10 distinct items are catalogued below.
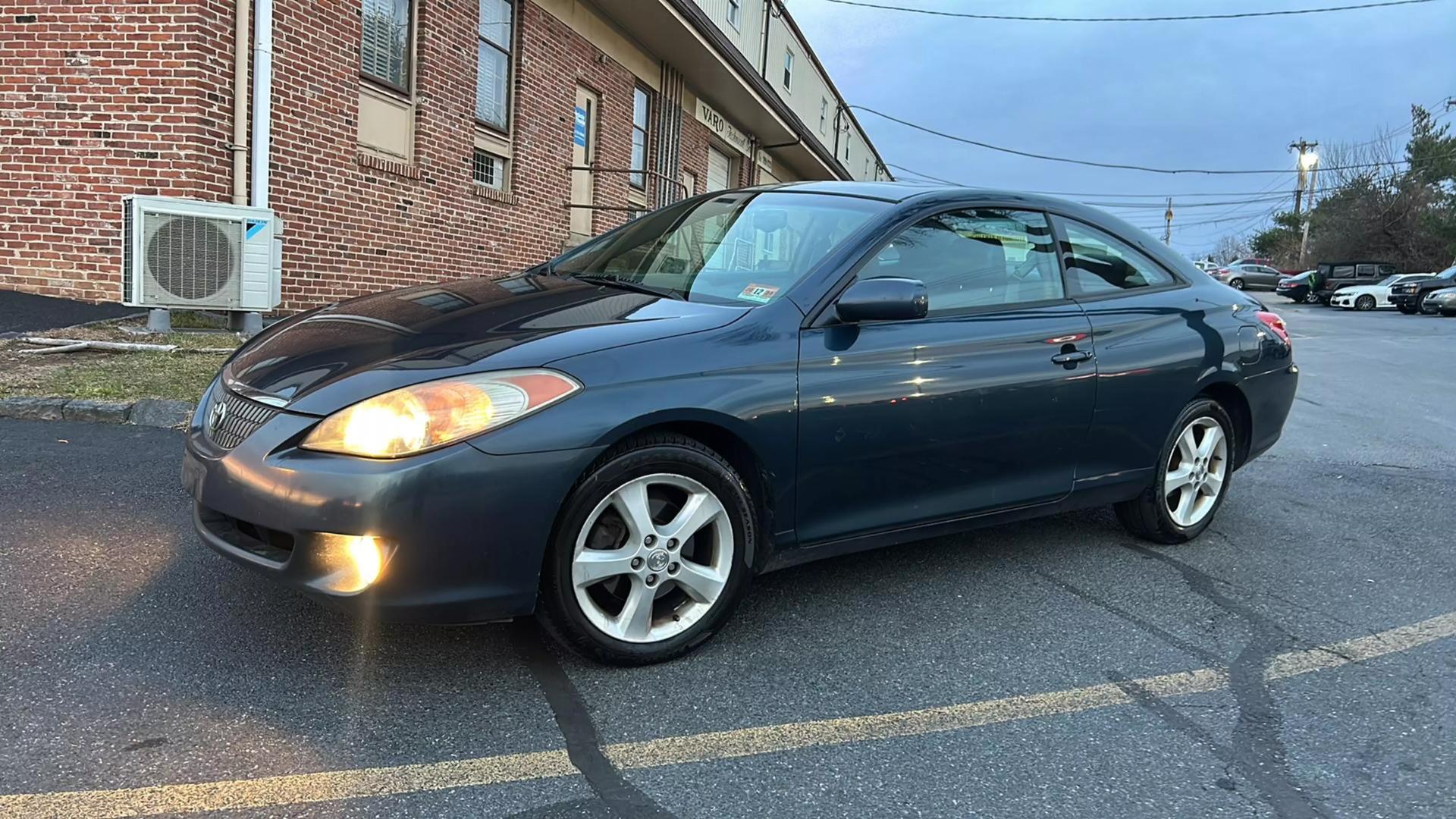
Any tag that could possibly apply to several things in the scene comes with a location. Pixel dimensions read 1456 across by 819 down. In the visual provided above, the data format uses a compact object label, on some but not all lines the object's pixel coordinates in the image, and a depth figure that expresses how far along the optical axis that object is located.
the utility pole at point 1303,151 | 63.53
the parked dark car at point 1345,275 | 36.06
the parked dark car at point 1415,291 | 30.48
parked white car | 33.62
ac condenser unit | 7.30
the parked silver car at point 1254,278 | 47.41
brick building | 8.02
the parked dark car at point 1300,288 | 37.81
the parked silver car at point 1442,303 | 29.25
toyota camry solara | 2.54
